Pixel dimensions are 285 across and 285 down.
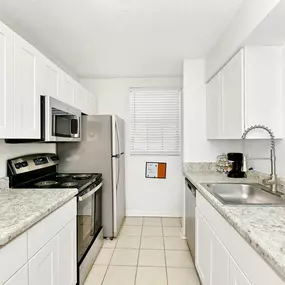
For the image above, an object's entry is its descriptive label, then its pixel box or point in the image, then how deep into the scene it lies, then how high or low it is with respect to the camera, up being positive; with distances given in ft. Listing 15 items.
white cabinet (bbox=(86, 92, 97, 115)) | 11.56 +1.93
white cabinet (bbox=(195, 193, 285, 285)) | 3.20 -1.98
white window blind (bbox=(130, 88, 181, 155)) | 13.33 +1.20
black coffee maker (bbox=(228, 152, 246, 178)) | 8.84 -0.82
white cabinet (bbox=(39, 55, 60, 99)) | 6.77 +1.94
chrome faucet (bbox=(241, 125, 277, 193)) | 6.25 -0.54
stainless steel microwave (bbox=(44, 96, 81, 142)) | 6.80 +0.68
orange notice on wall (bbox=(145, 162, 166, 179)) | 13.43 -1.53
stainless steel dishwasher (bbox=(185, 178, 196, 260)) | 7.96 -2.52
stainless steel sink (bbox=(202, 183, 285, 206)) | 6.64 -1.45
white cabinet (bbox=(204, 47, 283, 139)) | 6.56 +1.50
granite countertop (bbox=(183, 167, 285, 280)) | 2.82 -1.27
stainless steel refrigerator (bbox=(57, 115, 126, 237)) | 10.32 -0.58
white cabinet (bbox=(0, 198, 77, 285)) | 3.67 -2.07
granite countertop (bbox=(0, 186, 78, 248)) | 3.71 -1.28
